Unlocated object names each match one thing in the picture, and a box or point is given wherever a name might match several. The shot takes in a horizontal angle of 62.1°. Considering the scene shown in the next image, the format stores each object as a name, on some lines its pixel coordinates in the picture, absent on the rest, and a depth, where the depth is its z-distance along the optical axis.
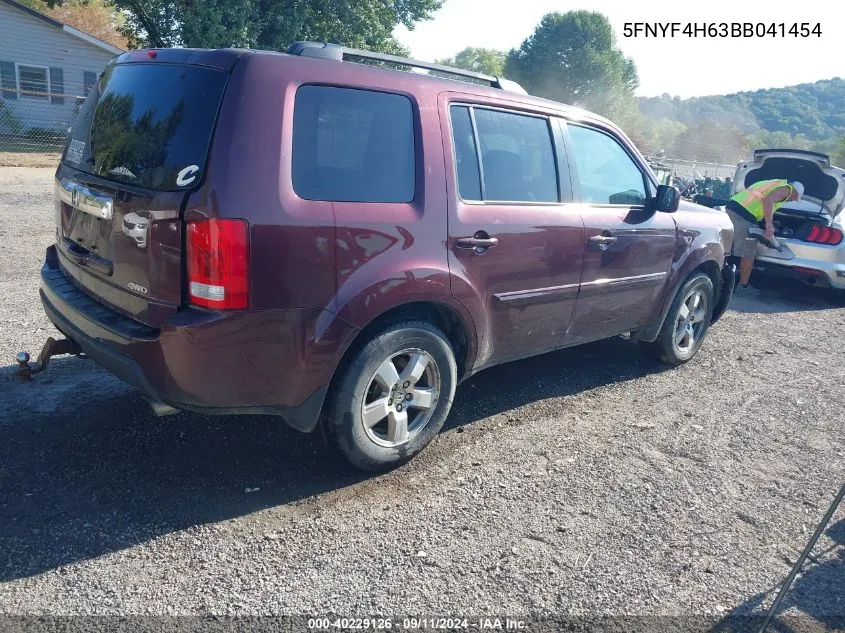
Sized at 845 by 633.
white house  22.31
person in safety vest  8.82
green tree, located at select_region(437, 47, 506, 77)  91.99
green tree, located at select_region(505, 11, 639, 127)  66.81
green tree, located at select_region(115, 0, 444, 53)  21.23
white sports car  8.48
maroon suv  2.87
